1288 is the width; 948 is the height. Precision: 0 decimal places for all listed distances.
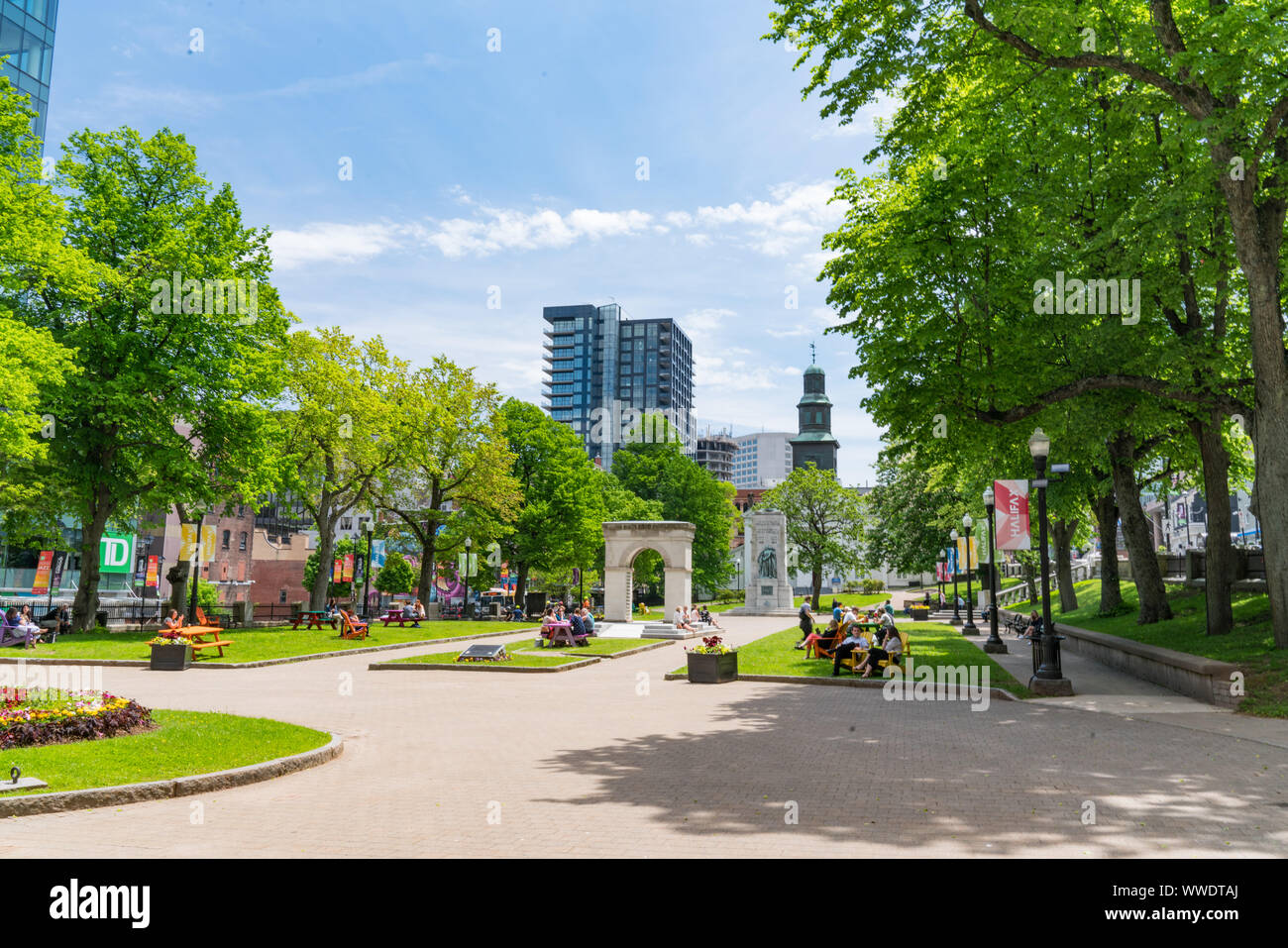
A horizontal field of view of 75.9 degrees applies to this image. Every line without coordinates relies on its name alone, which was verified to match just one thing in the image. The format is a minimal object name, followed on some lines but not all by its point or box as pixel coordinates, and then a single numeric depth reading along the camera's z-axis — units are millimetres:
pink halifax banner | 19875
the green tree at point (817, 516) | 60834
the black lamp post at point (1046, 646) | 15578
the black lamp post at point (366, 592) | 38500
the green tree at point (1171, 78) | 13836
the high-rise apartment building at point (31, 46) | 40594
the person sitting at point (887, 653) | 18656
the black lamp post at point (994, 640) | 24578
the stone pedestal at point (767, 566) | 57750
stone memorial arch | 41188
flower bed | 9695
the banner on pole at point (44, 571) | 33906
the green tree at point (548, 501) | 53000
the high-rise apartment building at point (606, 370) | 183750
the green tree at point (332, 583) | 72144
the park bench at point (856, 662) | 18766
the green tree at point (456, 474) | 45188
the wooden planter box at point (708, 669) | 18609
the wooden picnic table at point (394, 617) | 38125
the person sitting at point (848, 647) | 19078
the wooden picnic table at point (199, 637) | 23352
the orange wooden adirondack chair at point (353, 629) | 30328
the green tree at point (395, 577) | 75875
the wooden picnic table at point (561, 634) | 27391
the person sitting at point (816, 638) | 22312
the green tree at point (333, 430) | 37812
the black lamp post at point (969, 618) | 32634
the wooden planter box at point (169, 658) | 21234
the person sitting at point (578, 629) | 27562
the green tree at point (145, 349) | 28547
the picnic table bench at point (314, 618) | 35562
